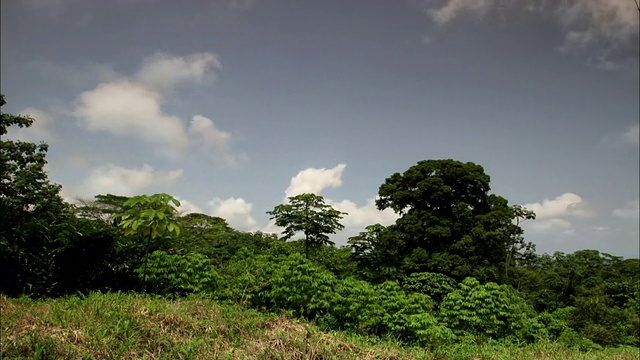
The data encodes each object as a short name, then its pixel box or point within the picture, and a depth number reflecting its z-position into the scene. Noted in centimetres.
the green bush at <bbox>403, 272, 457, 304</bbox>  1592
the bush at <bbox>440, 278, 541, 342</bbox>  1228
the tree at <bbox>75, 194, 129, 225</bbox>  2220
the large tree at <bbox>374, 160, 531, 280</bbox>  1745
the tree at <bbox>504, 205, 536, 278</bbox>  2383
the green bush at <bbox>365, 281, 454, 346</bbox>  937
